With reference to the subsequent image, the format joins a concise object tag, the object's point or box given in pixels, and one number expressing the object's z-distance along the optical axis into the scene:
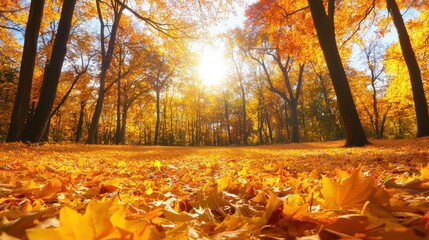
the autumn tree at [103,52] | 14.78
